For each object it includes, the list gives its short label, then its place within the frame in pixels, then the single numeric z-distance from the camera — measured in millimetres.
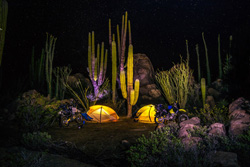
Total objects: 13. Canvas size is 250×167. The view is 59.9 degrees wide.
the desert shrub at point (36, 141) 4465
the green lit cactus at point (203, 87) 7754
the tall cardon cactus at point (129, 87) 8852
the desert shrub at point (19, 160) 3098
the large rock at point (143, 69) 14320
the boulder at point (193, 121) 5648
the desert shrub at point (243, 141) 3532
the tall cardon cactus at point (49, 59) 10398
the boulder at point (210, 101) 8499
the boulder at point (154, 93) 12970
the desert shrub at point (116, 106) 10031
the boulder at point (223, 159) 2868
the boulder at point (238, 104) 6195
